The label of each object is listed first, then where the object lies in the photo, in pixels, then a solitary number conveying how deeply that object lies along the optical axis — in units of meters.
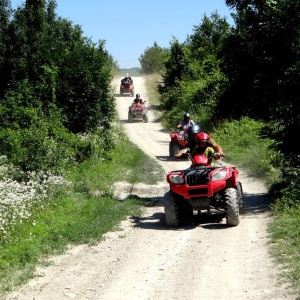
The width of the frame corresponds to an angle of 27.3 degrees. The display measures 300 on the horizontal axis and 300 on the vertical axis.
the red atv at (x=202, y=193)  11.53
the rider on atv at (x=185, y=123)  24.48
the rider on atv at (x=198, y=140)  12.61
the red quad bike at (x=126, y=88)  56.93
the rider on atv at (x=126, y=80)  57.09
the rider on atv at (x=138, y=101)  41.79
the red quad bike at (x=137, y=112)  41.94
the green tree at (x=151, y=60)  80.44
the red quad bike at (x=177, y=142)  24.17
